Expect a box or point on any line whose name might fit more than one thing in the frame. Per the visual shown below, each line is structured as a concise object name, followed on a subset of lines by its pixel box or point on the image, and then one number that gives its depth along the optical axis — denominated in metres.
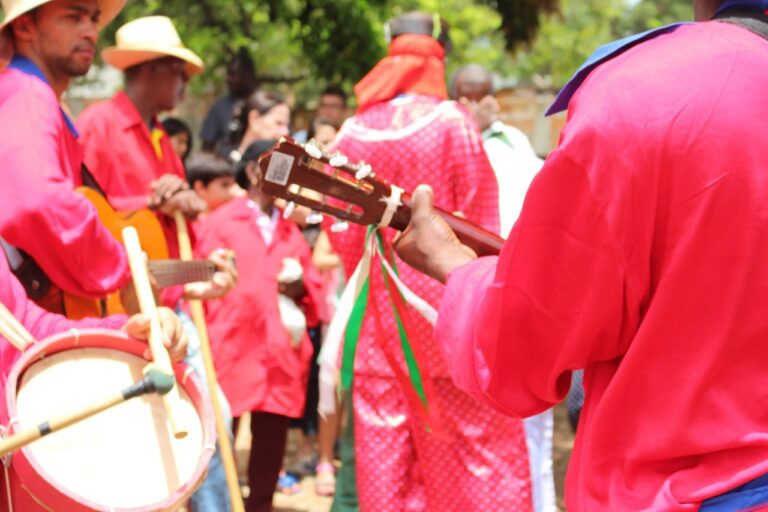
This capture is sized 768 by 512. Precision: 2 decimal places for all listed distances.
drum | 2.43
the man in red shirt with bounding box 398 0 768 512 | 1.54
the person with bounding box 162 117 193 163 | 7.62
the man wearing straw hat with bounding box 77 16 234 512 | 4.17
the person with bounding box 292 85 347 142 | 7.88
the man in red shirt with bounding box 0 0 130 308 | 2.85
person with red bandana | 4.07
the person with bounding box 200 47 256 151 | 8.84
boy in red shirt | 4.95
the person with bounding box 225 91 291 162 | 6.29
